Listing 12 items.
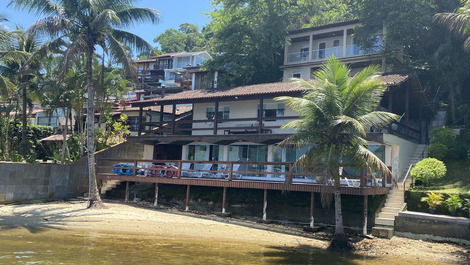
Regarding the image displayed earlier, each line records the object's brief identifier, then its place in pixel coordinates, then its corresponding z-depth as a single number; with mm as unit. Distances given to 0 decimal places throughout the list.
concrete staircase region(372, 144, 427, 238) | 18984
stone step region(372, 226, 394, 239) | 18812
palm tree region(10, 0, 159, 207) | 22609
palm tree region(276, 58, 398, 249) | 16859
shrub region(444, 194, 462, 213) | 19203
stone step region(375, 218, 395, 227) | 19603
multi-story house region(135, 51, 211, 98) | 66769
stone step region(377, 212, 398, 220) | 20012
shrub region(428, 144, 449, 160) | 25422
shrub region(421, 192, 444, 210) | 19984
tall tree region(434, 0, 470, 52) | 21958
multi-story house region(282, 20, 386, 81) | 37906
